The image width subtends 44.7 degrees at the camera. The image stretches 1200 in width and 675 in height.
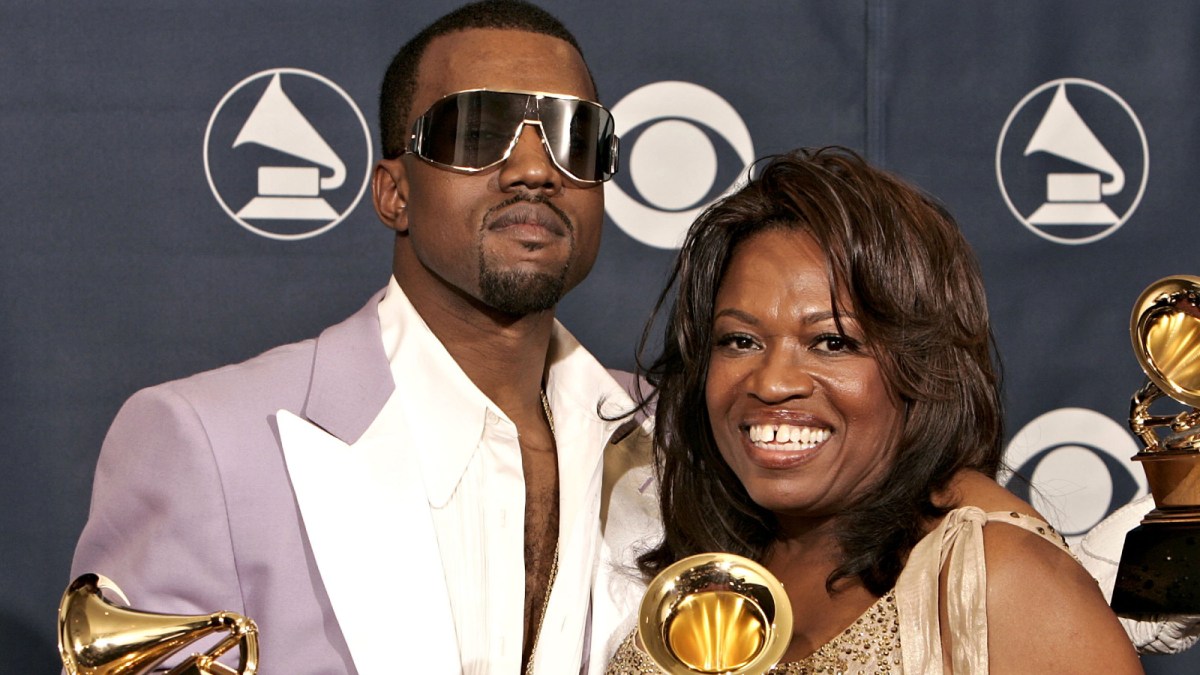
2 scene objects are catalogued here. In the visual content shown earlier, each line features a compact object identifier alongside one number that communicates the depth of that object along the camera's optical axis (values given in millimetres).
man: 2309
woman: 2008
